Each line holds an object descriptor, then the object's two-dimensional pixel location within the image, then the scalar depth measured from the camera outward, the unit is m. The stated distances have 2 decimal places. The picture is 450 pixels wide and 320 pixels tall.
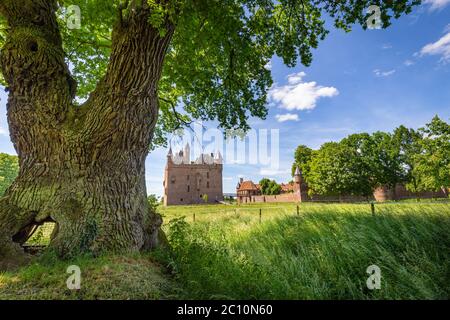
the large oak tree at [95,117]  4.58
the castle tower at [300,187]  50.84
